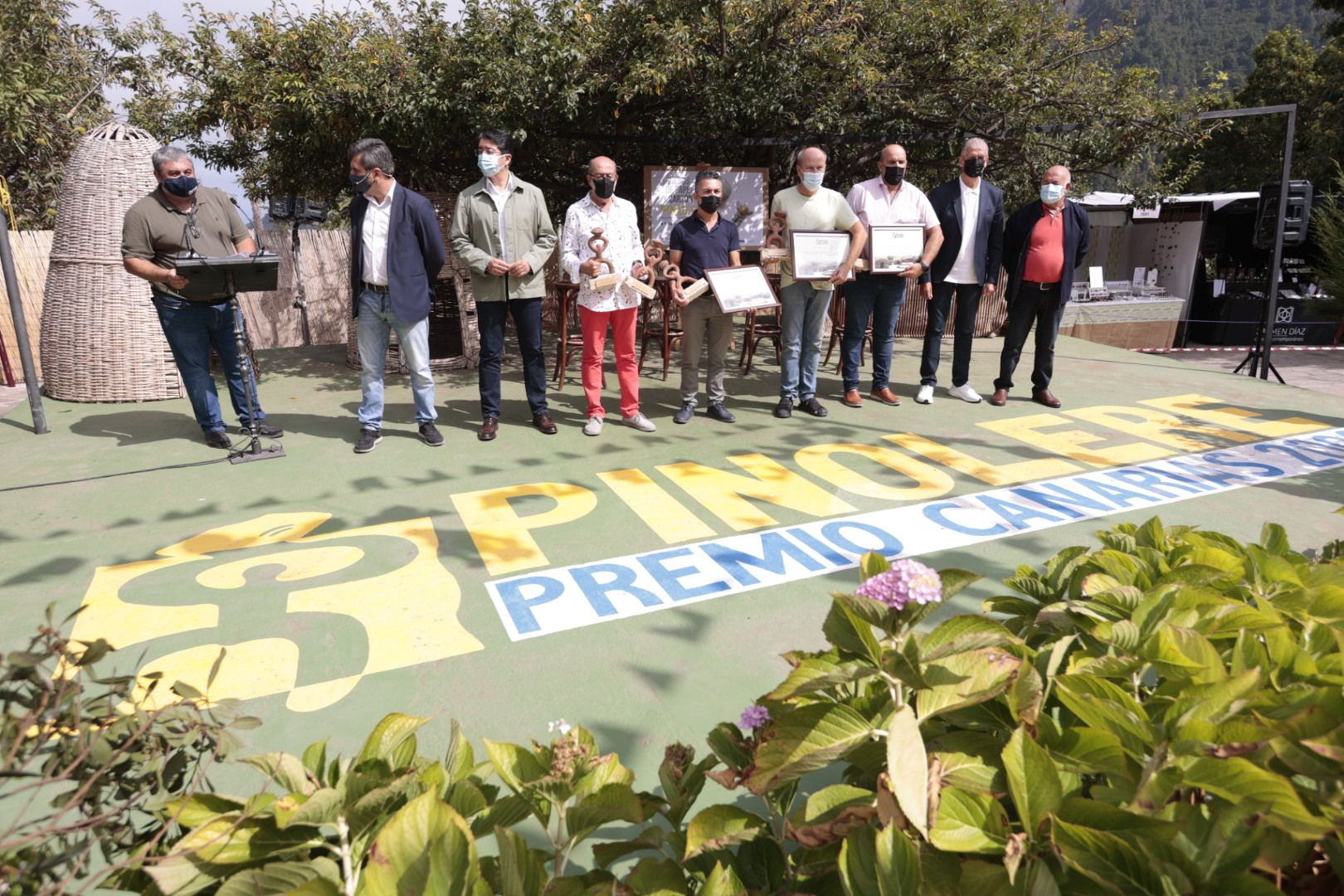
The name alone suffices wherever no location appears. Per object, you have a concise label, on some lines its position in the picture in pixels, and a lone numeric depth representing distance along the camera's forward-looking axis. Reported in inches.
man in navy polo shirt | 222.7
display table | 538.0
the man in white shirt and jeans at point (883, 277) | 244.5
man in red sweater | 249.9
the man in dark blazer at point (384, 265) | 197.6
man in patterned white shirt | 213.5
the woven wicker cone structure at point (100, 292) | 256.5
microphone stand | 199.9
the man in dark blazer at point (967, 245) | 249.8
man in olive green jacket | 207.9
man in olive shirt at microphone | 193.8
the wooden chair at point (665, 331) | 286.4
